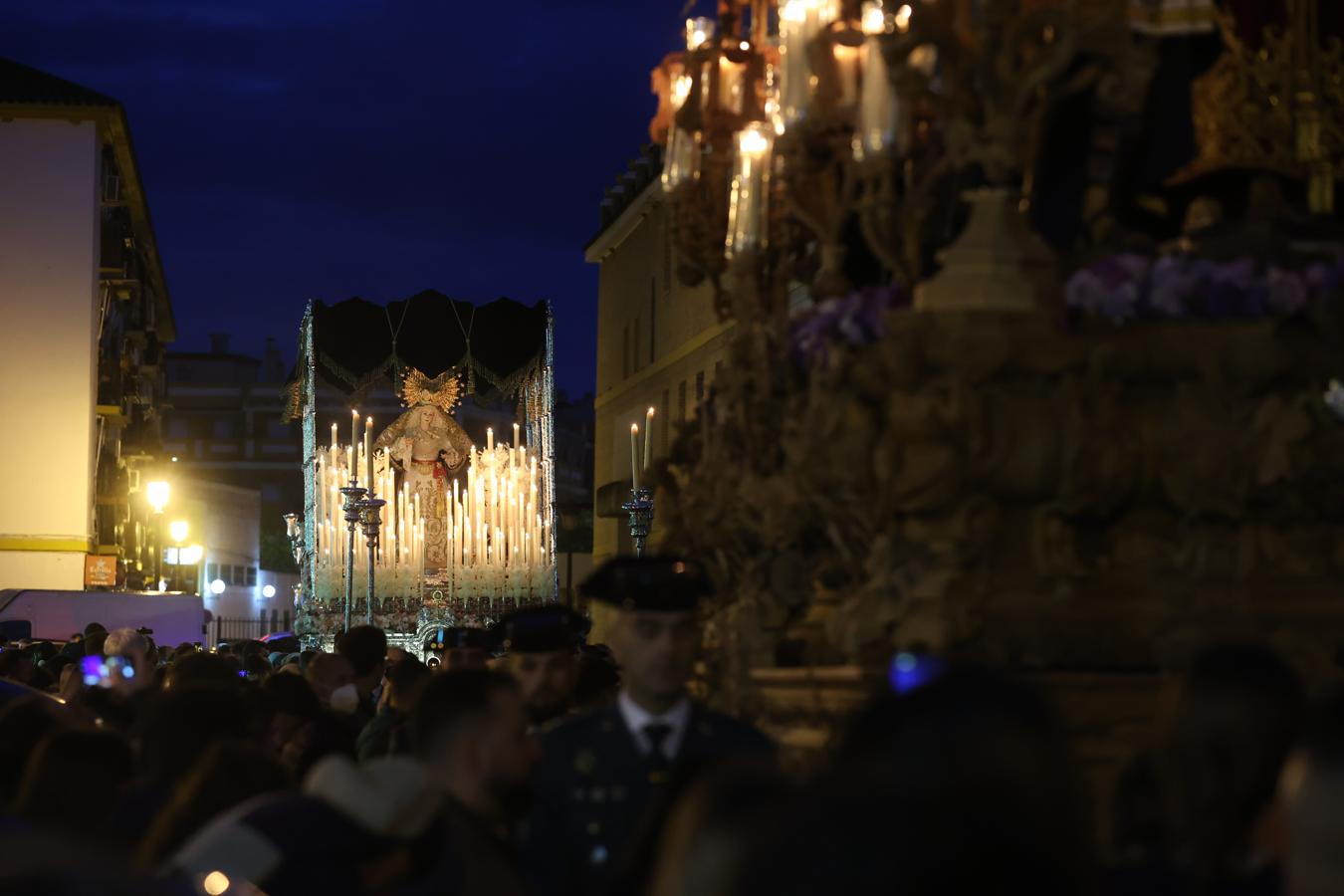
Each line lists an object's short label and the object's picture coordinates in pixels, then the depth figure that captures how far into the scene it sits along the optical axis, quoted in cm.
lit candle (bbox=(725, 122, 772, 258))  1027
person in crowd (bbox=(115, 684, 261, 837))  707
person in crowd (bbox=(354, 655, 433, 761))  972
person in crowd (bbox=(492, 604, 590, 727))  910
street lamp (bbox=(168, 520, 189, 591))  4462
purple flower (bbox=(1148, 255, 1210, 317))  841
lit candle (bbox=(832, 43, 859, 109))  967
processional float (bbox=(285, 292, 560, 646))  3031
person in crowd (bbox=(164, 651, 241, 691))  1029
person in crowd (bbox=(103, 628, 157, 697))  1214
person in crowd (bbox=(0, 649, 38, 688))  1677
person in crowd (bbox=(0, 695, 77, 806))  711
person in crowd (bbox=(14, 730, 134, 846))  615
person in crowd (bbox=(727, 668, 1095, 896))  292
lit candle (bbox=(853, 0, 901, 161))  891
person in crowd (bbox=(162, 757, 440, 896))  554
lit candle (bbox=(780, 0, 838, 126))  941
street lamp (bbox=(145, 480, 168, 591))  4216
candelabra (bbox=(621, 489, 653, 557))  2353
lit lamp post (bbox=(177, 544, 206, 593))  4919
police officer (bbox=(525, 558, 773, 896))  636
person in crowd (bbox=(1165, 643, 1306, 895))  439
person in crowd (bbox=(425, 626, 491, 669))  1109
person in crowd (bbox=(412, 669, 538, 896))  602
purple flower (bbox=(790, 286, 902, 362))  894
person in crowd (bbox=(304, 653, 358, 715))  1257
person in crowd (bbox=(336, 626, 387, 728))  1327
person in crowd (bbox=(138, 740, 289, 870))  621
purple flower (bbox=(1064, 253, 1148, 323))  847
